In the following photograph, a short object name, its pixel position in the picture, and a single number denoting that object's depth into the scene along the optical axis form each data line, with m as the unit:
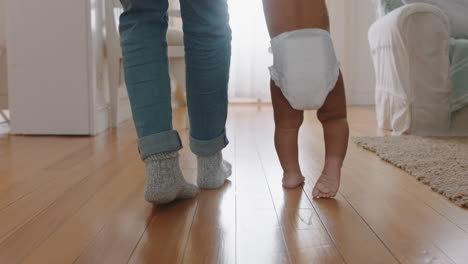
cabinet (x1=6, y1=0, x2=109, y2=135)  2.28
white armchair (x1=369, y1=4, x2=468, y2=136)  2.16
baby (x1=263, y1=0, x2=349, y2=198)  1.08
